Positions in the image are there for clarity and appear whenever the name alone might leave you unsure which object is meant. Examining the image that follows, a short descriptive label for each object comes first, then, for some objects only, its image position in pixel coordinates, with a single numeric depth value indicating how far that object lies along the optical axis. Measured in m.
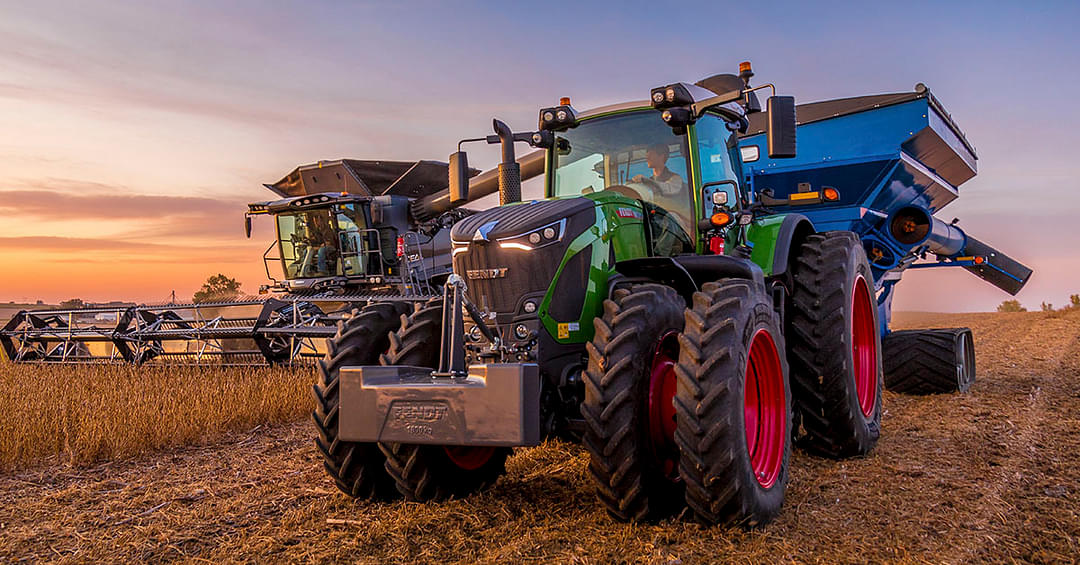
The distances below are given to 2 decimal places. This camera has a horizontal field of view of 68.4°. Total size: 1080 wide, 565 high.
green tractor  3.65
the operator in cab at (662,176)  5.08
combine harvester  10.78
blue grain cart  8.03
